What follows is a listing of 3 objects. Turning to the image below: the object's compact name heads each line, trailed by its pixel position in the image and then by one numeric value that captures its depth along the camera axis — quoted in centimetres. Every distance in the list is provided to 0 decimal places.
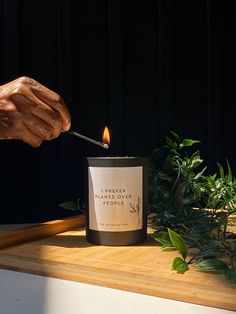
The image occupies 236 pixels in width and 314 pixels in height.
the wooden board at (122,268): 52
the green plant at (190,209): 65
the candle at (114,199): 72
